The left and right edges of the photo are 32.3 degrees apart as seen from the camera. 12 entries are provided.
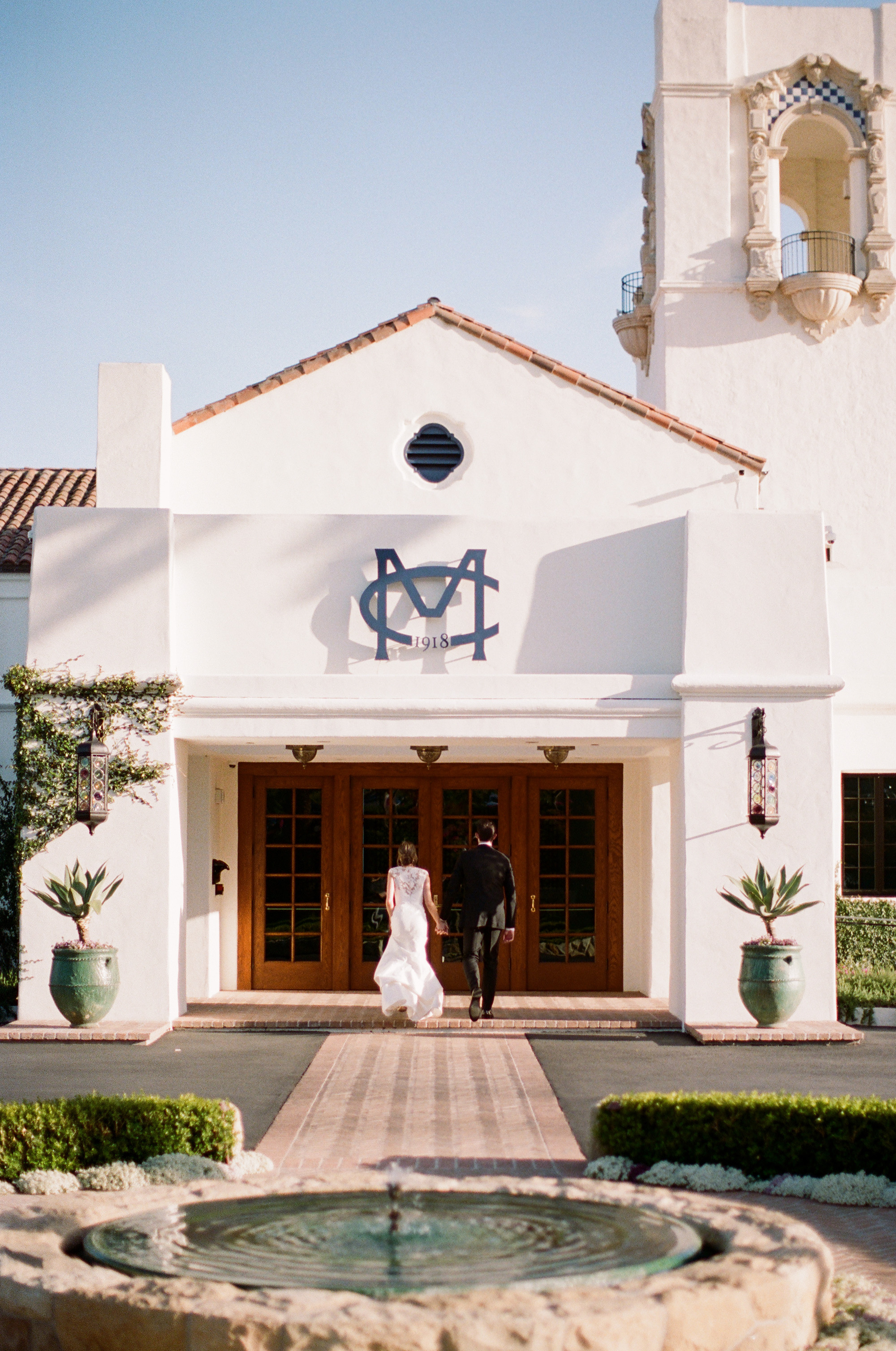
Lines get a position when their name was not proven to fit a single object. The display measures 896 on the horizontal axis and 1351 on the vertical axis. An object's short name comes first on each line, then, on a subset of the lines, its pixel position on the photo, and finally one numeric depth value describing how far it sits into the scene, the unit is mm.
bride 14008
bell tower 23219
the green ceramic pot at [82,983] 13414
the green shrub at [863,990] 15102
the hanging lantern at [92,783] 13641
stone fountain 4691
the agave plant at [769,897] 13734
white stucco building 14281
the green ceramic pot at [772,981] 13461
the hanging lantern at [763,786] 13914
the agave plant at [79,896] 13625
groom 13883
